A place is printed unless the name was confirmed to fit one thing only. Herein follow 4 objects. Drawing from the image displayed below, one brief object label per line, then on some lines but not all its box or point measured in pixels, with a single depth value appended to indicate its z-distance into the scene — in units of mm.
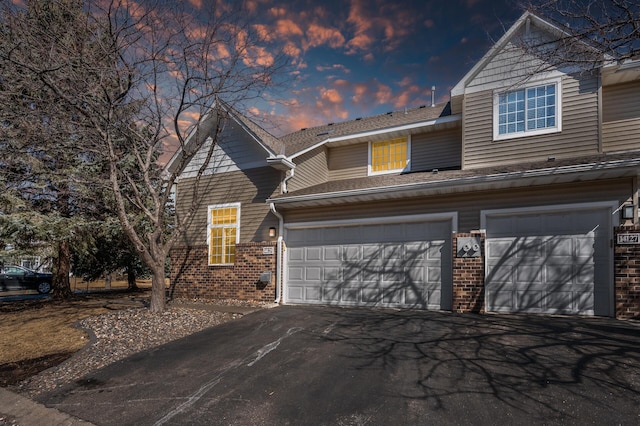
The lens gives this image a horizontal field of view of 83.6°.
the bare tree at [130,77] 8289
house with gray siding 7691
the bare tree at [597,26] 6199
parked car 19250
